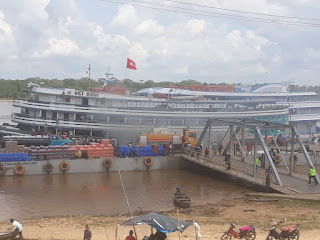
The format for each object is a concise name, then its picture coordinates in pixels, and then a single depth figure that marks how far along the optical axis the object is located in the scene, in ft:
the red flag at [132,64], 129.24
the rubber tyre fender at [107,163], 97.76
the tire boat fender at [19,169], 89.45
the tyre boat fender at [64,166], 93.79
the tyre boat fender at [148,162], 102.66
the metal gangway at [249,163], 77.07
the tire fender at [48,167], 92.53
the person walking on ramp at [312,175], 75.51
